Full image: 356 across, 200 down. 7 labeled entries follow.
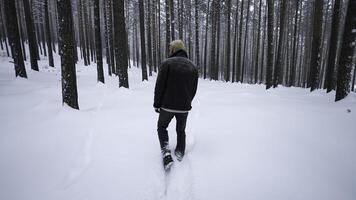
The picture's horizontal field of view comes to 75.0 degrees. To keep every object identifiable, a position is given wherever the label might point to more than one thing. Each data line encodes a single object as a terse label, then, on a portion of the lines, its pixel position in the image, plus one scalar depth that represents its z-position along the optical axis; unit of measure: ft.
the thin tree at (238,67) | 76.37
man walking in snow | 12.87
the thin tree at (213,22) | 75.92
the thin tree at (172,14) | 63.64
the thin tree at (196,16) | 75.57
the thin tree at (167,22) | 58.49
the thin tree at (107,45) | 66.61
